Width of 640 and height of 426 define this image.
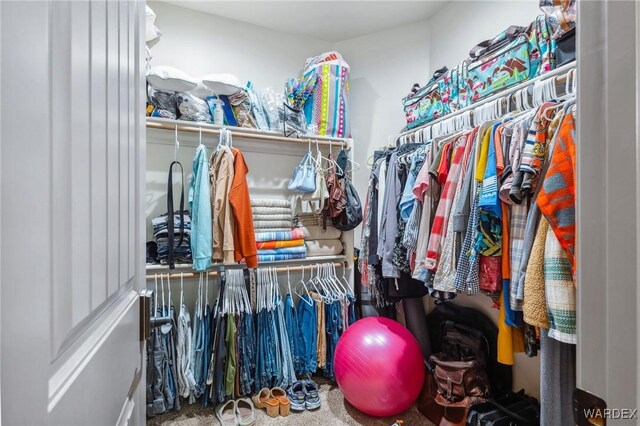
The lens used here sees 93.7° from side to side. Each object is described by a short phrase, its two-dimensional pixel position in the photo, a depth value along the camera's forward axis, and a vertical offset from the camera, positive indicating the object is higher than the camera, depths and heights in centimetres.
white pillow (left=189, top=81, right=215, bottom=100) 210 +87
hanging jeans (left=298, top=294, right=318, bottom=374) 227 -89
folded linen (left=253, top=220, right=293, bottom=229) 231 -9
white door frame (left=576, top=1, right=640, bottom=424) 42 +2
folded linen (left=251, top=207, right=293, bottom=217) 230 +2
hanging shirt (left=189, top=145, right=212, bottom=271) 195 -5
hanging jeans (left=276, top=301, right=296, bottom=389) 218 -104
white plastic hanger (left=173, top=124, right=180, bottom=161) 206 +47
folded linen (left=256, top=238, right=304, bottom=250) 227 -24
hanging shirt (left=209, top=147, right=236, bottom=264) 200 +4
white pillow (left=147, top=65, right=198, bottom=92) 181 +82
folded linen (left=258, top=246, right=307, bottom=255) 228 -30
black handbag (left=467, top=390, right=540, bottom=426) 139 -97
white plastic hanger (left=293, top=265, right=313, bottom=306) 236 -66
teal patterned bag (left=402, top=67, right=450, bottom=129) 204 +80
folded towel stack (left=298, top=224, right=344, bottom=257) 249 -23
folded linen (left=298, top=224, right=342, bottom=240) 248 -17
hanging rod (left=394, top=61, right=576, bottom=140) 128 +62
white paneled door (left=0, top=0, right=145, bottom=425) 26 +0
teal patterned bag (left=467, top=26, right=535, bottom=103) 149 +80
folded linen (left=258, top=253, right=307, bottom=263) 226 -34
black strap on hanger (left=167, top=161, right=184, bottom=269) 196 -7
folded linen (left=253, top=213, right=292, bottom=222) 230 -4
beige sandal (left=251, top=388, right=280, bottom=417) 196 -127
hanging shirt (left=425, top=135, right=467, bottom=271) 150 +2
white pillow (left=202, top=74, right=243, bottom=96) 200 +87
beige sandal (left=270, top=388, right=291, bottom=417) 197 -127
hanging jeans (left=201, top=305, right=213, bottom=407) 202 -94
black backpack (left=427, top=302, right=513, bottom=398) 178 -81
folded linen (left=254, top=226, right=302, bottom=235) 231 -14
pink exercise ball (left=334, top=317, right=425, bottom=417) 175 -94
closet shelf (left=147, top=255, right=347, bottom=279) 203 -40
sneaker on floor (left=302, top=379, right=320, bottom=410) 202 -128
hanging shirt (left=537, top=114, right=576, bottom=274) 93 +7
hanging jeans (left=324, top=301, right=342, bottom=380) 235 -92
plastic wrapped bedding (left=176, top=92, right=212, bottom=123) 208 +74
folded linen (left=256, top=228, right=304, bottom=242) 228 -18
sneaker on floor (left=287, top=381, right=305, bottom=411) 201 -127
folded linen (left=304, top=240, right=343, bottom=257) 250 -30
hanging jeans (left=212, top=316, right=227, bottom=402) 200 -103
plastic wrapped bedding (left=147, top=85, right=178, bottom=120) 202 +74
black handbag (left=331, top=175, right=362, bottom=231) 238 +1
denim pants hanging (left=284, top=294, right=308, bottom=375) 227 -97
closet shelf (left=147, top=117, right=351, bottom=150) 202 +60
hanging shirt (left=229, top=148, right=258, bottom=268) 202 -4
